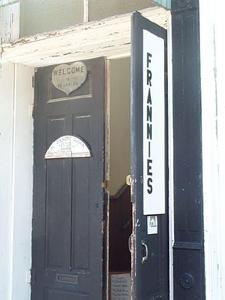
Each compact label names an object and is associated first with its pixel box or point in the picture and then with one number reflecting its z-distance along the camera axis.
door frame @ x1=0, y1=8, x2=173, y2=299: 4.72
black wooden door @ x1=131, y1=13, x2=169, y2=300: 3.47
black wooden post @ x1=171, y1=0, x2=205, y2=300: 3.75
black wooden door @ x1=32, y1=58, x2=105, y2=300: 4.59
